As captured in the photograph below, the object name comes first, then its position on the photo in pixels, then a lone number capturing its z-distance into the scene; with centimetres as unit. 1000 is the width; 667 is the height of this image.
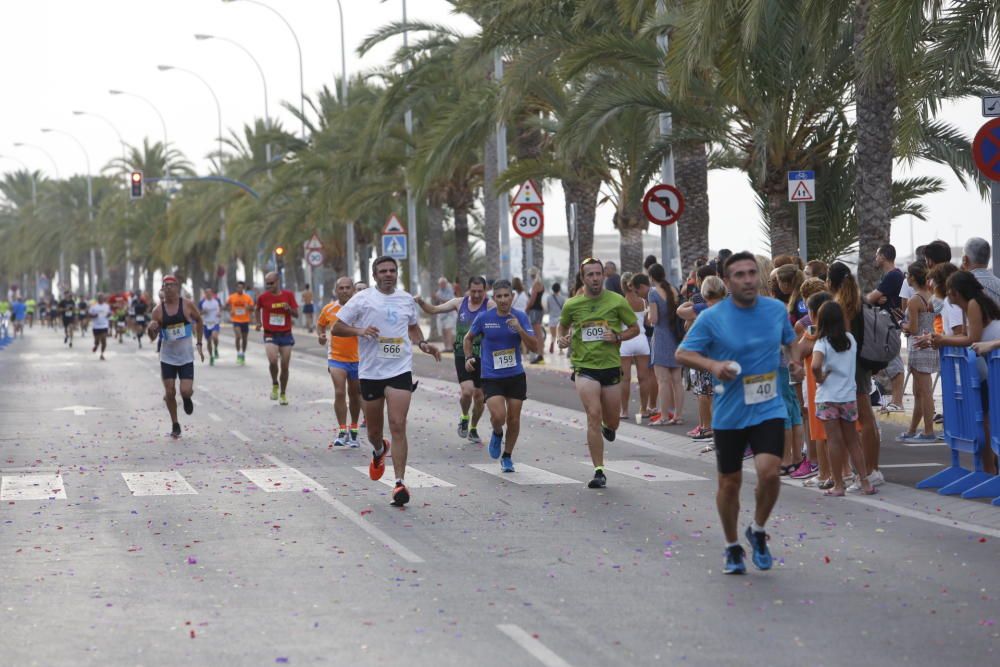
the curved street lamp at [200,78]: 6425
